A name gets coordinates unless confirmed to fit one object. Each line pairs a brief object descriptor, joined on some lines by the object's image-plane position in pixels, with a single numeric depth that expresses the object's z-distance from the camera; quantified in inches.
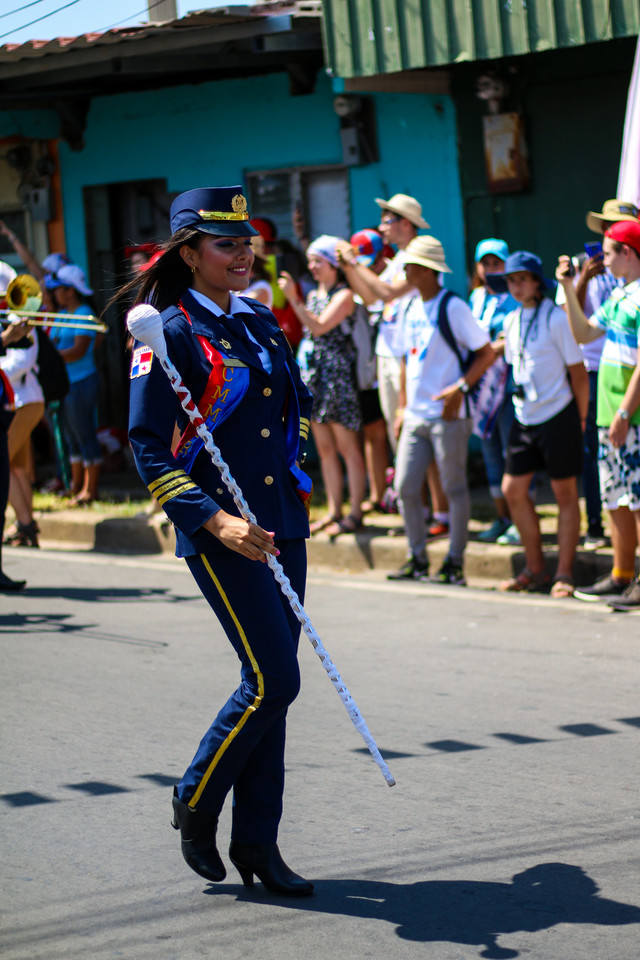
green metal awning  716.0
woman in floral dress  745.0
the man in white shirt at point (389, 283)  703.6
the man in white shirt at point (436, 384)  642.6
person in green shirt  573.7
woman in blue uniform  299.0
